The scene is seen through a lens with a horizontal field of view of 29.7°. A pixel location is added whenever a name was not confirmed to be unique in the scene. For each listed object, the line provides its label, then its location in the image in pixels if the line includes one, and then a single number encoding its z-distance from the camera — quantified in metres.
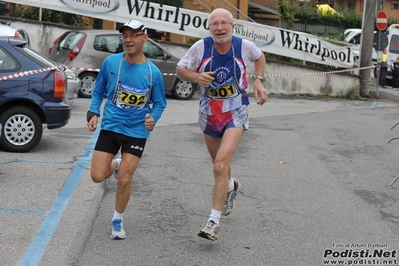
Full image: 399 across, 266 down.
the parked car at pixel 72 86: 14.61
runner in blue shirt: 6.35
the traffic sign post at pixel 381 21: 23.95
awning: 40.64
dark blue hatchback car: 10.49
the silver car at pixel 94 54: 18.06
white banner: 22.30
